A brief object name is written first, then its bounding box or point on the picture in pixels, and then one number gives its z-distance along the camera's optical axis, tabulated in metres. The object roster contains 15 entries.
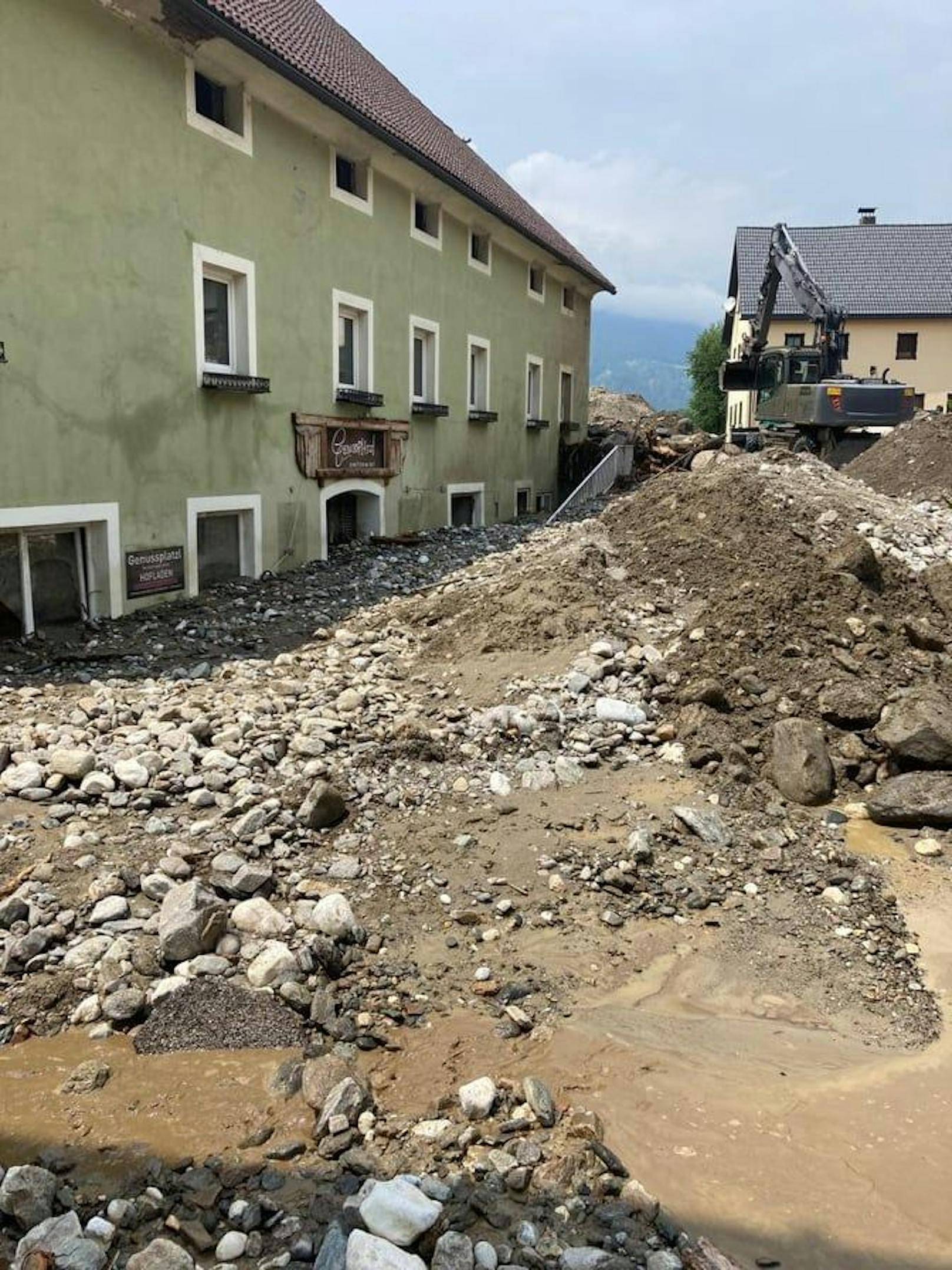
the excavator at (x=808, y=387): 18.23
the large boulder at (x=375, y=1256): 2.81
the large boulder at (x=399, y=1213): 2.97
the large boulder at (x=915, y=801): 6.20
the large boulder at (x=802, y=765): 6.52
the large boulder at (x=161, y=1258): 2.84
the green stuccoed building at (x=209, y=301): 9.15
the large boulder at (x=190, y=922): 4.49
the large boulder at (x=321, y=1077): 3.67
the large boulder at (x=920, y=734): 6.61
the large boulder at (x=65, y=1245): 2.86
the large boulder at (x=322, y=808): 5.70
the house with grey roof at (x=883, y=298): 38.66
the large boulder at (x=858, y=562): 8.97
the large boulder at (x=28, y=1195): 3.05
